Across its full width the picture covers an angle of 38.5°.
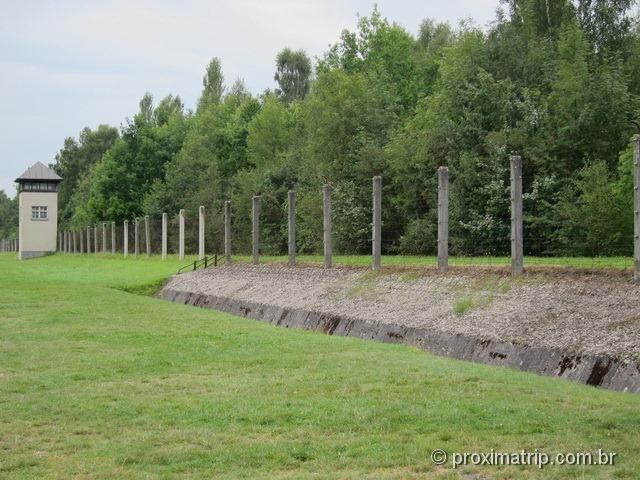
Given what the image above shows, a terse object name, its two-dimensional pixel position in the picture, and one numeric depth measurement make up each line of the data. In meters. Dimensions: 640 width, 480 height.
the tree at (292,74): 103.19
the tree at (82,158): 133.25
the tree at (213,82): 118.69
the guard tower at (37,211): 91.56
